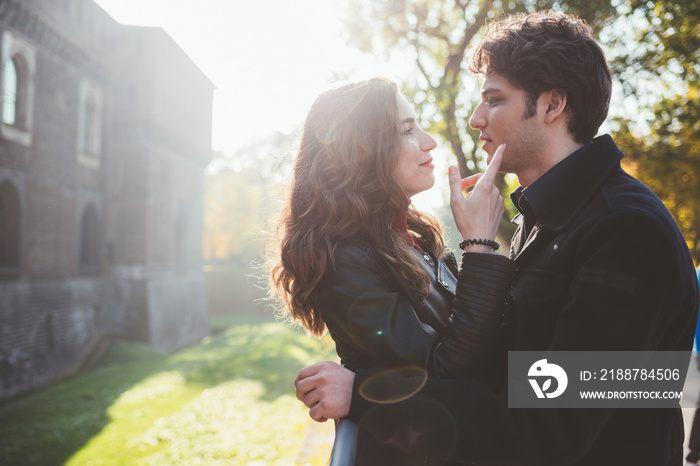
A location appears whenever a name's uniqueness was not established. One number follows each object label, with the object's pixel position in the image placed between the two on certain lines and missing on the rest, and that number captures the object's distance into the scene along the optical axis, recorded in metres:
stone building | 13.38
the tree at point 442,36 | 7.65
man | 0.63
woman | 0.77
